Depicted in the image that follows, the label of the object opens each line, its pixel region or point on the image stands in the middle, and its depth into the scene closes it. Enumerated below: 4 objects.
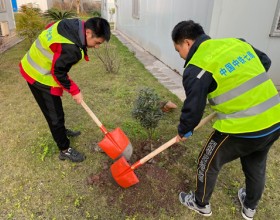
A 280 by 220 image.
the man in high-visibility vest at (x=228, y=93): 1.74
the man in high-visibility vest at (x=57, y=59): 2.35
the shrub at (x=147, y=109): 2.80
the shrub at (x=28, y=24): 8.42
